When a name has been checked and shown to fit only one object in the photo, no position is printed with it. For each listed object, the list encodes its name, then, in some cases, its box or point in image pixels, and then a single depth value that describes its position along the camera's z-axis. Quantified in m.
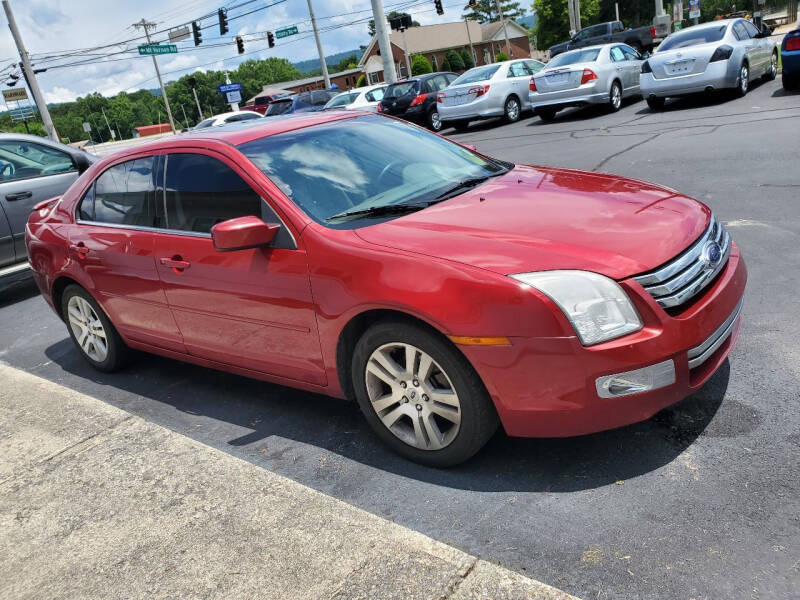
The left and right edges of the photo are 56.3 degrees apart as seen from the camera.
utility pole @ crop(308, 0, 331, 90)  44.85
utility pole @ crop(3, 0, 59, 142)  35.09
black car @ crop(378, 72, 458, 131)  20.02
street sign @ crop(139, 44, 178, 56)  45.29
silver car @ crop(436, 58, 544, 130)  17.73
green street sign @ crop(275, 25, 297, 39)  48.38
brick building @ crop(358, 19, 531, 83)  89.62
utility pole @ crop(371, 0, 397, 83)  24.69
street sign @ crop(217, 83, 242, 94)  65.05
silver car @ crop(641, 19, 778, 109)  13.73
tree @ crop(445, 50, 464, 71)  78.00
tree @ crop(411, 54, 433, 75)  68.06
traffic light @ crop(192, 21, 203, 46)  43.59
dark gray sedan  8.02
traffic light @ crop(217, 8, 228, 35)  43.16
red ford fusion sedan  2.90
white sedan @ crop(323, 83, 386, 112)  21.47
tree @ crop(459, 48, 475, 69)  82.19
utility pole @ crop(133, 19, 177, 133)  63.59
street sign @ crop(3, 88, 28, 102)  46.94
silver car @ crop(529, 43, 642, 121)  15.62
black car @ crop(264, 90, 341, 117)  27.36
